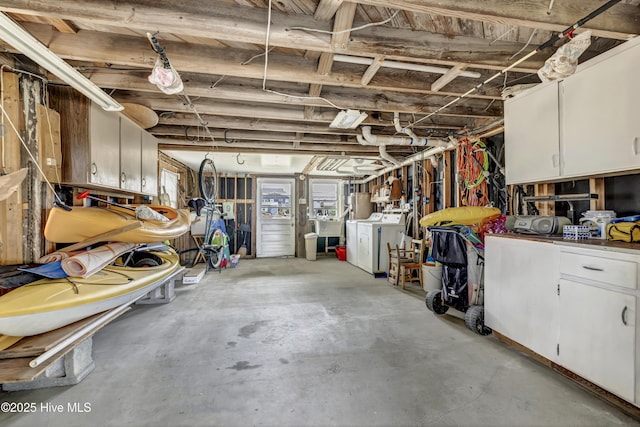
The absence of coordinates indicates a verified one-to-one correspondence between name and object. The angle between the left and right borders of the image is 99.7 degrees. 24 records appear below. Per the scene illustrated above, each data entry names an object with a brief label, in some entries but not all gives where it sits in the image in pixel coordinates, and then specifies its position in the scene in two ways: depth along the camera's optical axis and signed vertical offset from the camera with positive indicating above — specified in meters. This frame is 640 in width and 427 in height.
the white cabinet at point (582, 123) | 1.75 +0.68
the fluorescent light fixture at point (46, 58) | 1.35 +0.94
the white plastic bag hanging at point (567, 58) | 1.57 +0.94
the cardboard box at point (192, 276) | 4.57 -1.04
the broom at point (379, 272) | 5.10 -1.11
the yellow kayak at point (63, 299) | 1.63 -0.57
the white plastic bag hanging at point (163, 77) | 1.79 +0.94
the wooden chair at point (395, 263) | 4.45 -0.82
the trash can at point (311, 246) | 7.02 -0.82
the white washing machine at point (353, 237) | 6.11 -0.54
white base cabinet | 1.56 -0.65
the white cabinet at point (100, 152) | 2.32 +0.60
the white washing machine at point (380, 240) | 5.21 -0.51
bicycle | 5.14 -0.54
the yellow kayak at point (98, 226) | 2.12 -0.08
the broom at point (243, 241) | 7.22 -0.70
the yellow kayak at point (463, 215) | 2.77 -0.02
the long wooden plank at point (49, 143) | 2.12 +0.60
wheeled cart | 2.71 -0.63
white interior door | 7.51 -0.12
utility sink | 7.57 -0.38
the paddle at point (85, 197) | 2.37 +0.18
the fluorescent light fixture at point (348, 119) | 2.90 +1.08
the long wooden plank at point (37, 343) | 1.61 -0.78
